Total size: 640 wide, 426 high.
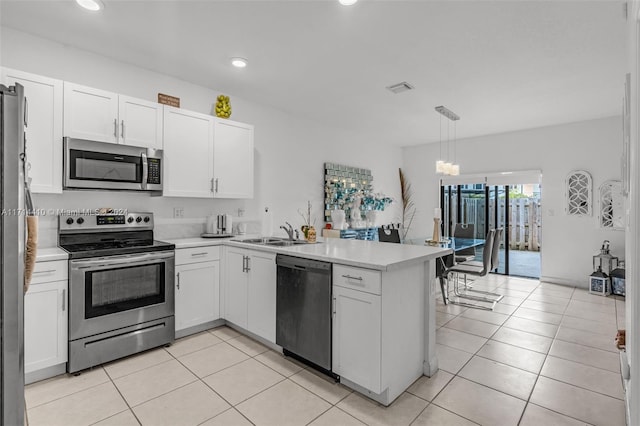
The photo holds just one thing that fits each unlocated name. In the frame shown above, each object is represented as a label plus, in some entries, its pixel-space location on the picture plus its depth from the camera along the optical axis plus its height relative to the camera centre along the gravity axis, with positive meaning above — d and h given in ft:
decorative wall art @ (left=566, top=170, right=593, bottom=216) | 16.51 +1.16
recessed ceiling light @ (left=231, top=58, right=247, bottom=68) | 9.86 +4.76
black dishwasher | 7.36 -2.43
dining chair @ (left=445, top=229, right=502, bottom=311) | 13.19 -2.39
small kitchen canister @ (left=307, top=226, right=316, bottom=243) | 10.54 -0.76
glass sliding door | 19.75 +0.06
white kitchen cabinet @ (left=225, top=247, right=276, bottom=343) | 8.94 -2.40
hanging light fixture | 14.73 +2.33
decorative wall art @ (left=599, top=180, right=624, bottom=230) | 15.61 +0.50
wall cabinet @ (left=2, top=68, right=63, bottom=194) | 7.75 +2.01
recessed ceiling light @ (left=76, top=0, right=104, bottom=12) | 7.16 +4.76
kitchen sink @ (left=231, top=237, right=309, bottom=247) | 10.02 -0.99
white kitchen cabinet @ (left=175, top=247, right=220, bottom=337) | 9.67 -2.41
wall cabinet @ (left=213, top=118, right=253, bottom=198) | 11.43 +1.98
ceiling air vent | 11.71 +4.80
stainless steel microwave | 8.39 +1.28
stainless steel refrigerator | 3.48 -0.55
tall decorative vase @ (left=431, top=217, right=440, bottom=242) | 13.18 -0.67
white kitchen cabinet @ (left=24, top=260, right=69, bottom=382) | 7.18 -2.57
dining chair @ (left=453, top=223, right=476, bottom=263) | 16.34 -1.14
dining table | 13.19 -1.39
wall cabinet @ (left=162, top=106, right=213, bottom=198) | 10.21 +1.95
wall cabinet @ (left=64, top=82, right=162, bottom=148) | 8.41 +2.68
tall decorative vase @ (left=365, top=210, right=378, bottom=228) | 19.13 -0.30
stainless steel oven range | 7.79 -2.08
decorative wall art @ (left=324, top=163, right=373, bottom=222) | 17.01 +1.55
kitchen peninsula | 6.43 -2.22
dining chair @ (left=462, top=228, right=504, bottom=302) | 13.98 -1.95
